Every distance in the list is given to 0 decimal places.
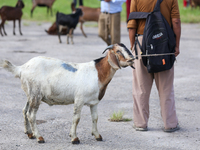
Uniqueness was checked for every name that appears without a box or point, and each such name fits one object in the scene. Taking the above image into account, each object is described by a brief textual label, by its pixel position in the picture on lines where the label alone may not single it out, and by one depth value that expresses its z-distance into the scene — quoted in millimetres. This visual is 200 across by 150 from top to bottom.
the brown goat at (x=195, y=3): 22641
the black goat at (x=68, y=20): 12602
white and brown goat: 4238
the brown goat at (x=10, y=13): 14055
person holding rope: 4680
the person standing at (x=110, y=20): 9273
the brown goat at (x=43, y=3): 22359
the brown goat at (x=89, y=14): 14534
